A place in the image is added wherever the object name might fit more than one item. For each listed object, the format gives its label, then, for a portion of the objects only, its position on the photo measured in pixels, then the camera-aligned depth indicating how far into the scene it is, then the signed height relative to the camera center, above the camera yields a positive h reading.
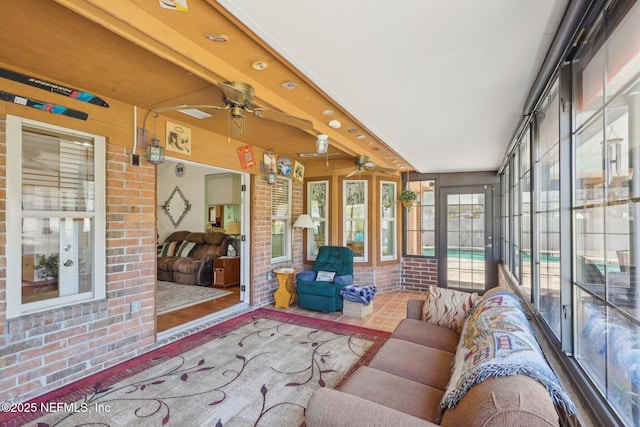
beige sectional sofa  0.96 -0.86
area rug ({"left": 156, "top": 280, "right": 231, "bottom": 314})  4.41 -1.37
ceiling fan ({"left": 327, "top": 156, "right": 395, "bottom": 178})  3.99 +0.69
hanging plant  5.77 +0.34
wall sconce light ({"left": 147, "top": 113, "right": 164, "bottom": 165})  2.88 +0.62
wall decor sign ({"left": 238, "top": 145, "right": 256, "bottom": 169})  4.12 +0.82
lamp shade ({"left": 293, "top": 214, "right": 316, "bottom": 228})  5.02 -0.13
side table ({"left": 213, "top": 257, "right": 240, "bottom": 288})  5.73 -1.12
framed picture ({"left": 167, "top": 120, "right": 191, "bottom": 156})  3.16 +0.84
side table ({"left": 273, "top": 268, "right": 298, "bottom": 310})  4.39 -1.12
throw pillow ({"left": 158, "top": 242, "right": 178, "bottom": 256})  6.44 -0.76
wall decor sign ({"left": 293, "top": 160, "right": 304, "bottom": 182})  5.28 +0.79
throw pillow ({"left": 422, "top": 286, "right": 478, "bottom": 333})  2.54 -0.83
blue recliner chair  4.19 -0.98
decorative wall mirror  7.18 +0.20
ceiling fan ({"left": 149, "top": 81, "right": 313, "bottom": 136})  1.86 +0.75
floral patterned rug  1.99 -1.37
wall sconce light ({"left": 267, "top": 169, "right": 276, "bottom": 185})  4.49 +0.57
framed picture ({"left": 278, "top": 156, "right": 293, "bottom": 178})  4.92 +0.81
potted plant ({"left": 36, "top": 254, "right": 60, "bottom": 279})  2.35 -0.42
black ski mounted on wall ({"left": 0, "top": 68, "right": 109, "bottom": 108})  2.10 +0.99
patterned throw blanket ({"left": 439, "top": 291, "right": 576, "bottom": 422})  1.08 -0.60
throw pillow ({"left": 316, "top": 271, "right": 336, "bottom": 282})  4.41 -0.93
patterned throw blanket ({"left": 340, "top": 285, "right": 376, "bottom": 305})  3.99 -1.09
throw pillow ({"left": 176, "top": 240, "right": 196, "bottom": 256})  6.23 -0.72
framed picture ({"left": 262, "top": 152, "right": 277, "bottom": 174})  4.54 +0.83
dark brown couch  5.75 -0.94
